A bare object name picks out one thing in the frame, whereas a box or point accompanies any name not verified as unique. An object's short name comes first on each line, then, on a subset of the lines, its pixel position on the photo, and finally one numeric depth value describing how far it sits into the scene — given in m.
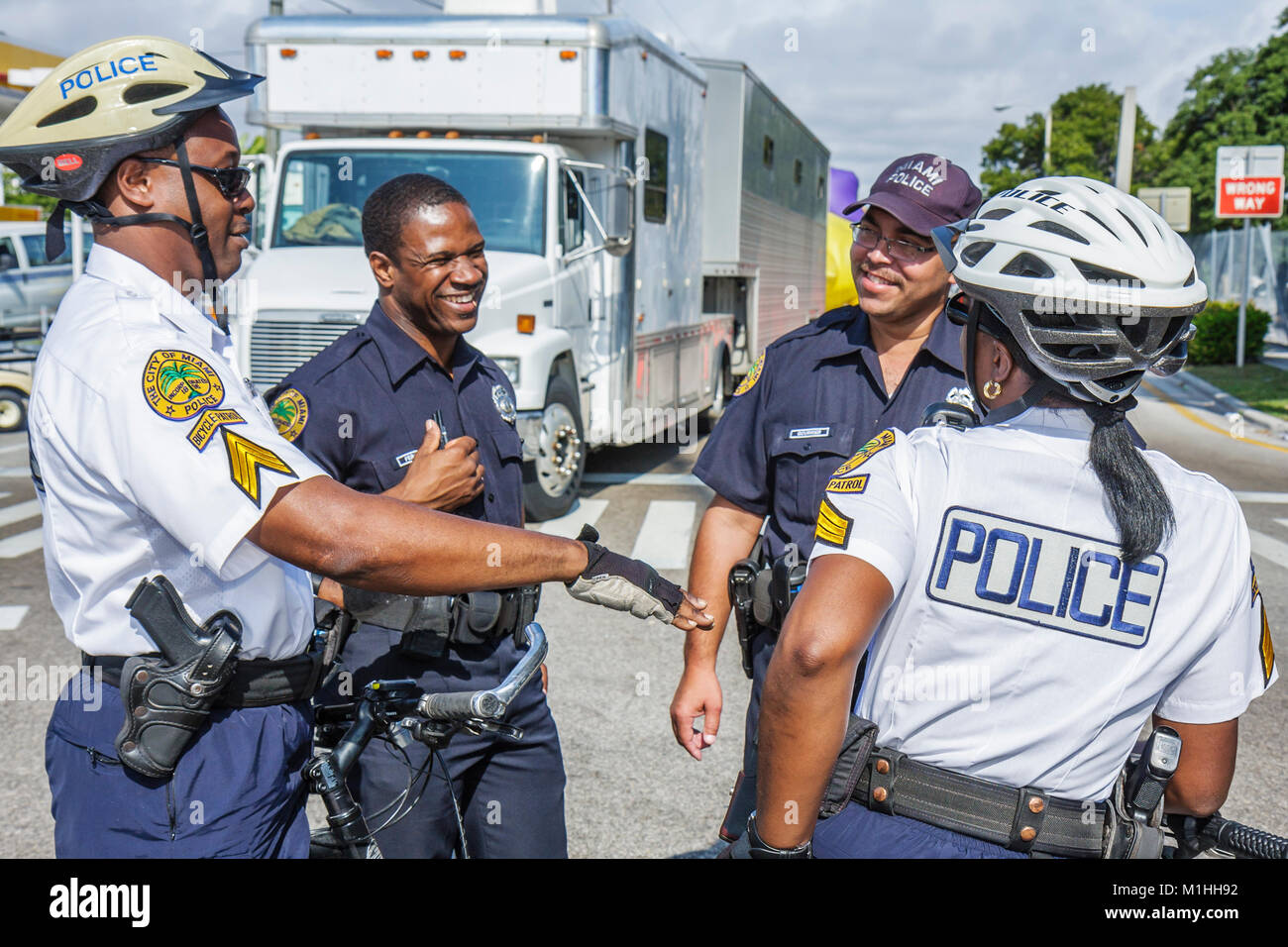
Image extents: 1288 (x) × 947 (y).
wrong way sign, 18.67
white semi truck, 8.73
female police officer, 1.71
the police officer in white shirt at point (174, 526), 1.78
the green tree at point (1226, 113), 41.94
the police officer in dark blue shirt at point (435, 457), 2.73
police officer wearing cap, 2.94
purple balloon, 27.46
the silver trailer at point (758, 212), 12.87
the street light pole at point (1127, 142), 19.84
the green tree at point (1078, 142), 55.22
